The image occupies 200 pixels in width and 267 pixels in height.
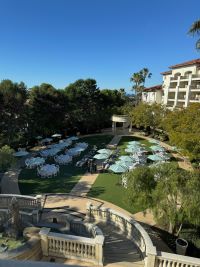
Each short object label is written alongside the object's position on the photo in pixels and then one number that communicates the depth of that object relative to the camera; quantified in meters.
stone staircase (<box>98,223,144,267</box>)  10.55
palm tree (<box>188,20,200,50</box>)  20.06
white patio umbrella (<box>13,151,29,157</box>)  28.72
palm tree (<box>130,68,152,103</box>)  70.19
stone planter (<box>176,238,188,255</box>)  11.81
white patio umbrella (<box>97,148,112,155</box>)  29.48
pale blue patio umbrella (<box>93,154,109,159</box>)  27.85
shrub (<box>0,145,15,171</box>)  19.39
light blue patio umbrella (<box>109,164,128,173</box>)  23.25
